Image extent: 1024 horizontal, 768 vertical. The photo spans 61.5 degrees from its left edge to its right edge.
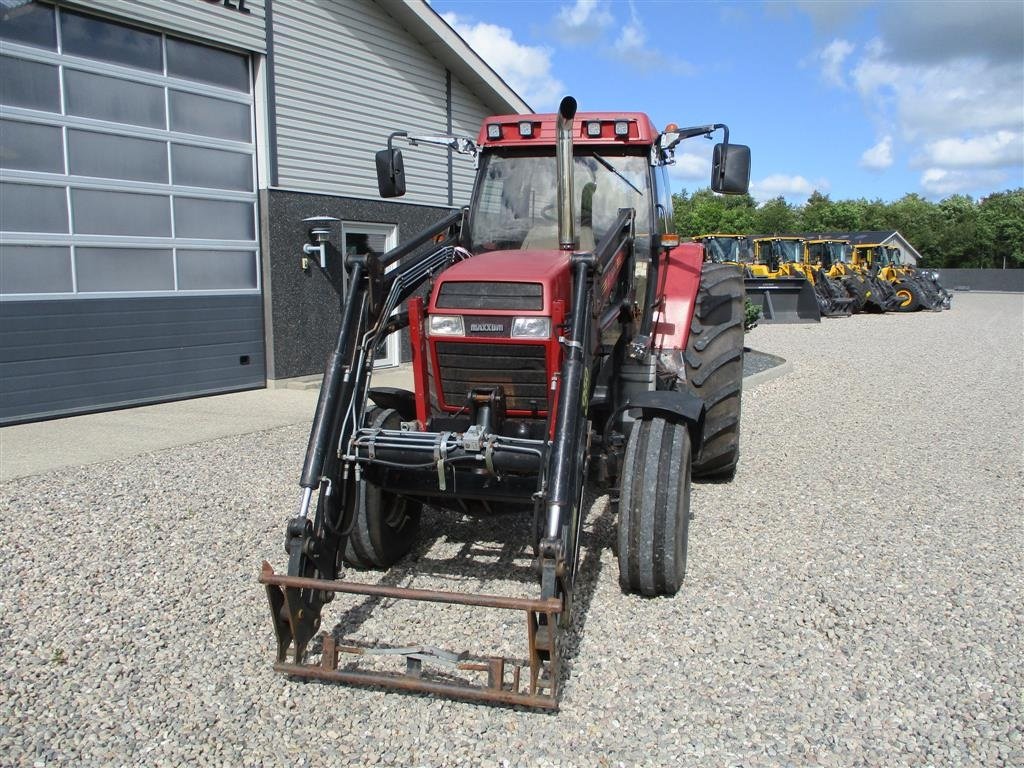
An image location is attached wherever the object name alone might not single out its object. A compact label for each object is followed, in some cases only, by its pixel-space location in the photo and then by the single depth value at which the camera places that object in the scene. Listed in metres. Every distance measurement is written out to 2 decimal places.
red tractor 3.52
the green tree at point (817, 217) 73.25
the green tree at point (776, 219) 68.60
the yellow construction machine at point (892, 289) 27.15
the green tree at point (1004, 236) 59.31
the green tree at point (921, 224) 62.94
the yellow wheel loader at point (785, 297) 22.81
